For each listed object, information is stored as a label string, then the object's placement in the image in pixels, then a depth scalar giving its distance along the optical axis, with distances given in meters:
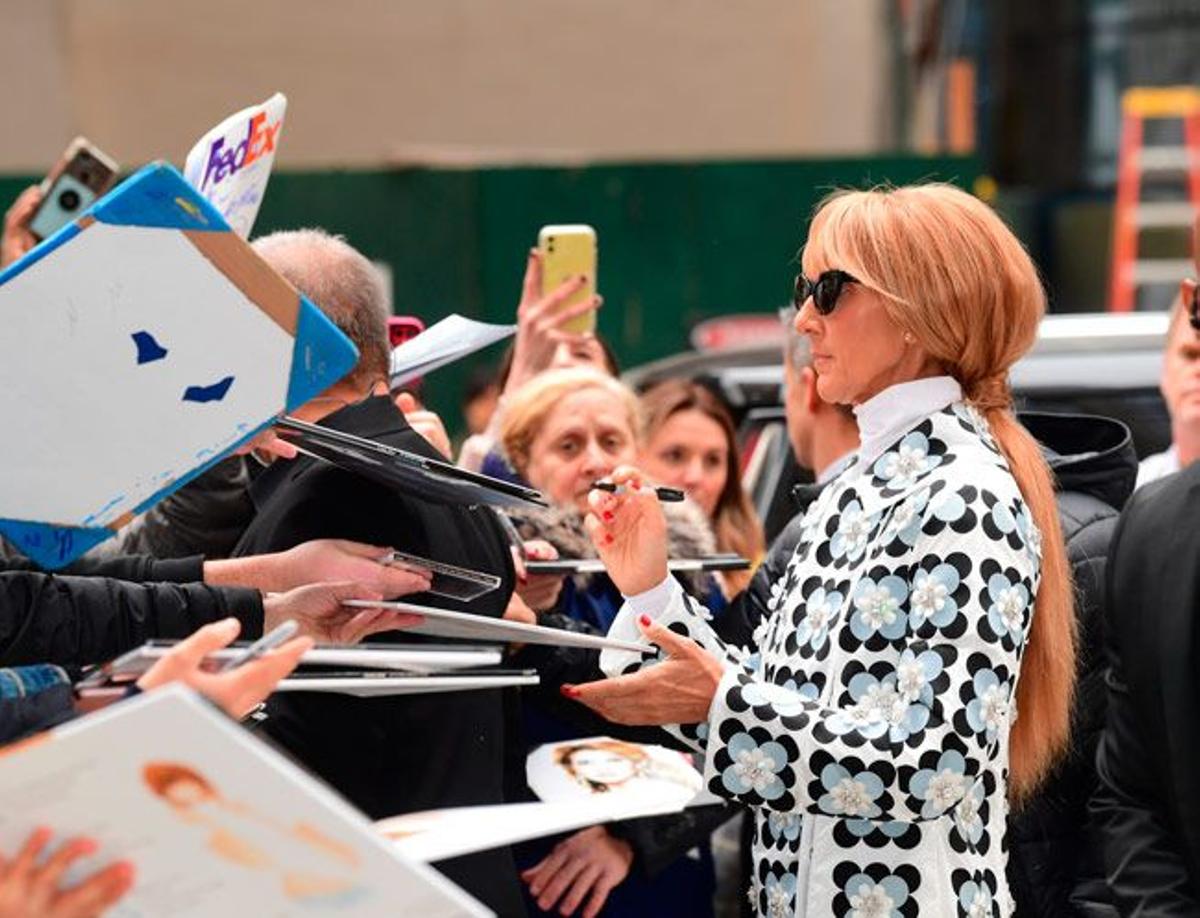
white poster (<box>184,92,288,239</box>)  3.31
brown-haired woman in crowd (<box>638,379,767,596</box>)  5.89
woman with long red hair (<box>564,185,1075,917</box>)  2.92
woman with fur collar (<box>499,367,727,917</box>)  4.42
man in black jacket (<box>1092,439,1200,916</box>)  3.04
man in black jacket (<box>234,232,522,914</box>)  3.39
